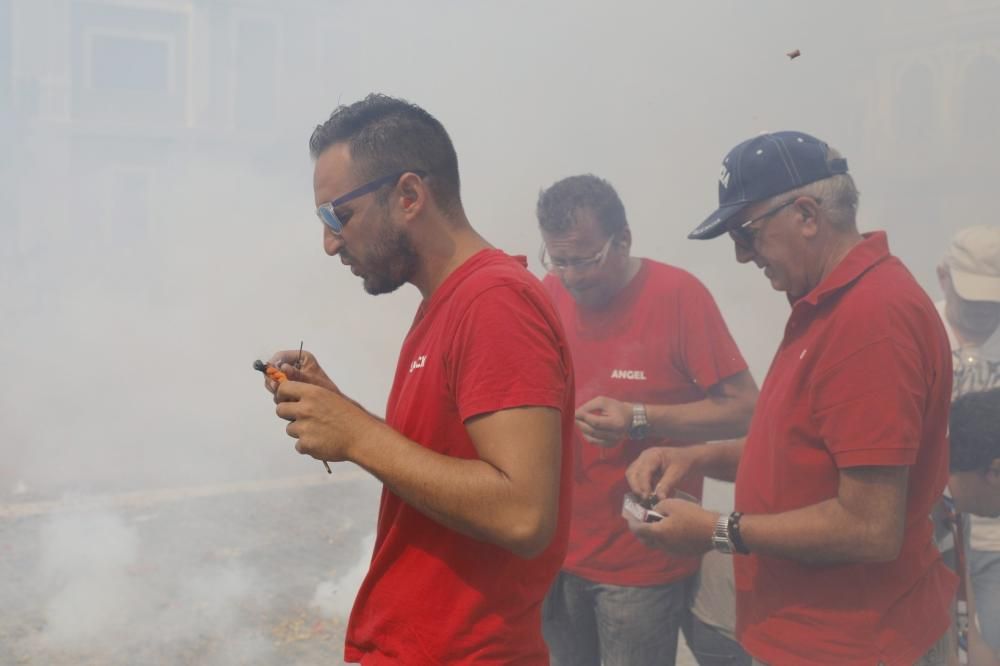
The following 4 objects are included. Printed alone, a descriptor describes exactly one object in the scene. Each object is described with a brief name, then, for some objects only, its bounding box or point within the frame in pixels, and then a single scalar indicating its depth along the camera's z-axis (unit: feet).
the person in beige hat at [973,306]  11.79
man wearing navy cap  6.83
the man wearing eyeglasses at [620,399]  10.06
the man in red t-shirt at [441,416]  5.12
